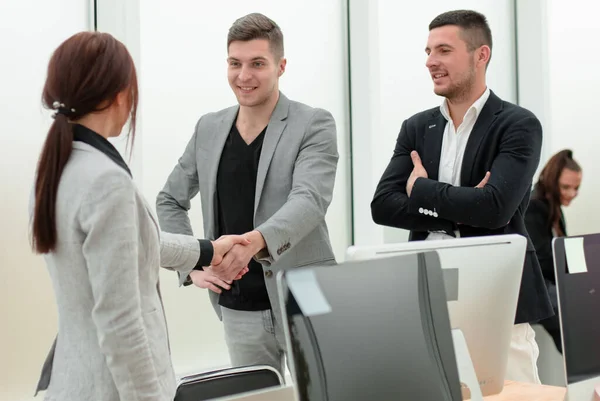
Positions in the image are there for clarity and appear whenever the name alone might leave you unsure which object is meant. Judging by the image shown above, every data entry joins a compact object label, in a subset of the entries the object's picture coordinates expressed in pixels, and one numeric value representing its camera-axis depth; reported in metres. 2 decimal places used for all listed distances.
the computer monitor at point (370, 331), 2.28
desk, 2.70
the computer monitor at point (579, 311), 2.57
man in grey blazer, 3.15
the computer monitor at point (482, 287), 2.59
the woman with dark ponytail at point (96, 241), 2.42
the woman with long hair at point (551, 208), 4.31
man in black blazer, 3.20
